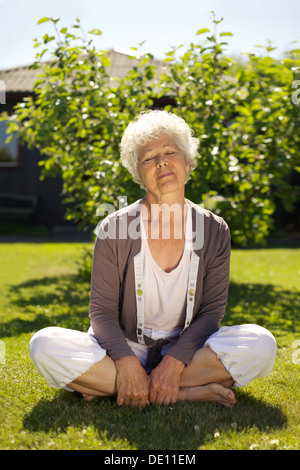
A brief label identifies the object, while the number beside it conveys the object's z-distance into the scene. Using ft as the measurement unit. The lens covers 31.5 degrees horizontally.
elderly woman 8.48
